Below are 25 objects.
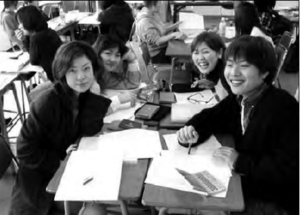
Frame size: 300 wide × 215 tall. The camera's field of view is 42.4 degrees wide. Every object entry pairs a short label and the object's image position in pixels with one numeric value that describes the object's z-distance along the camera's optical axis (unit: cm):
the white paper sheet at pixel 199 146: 186
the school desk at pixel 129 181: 157
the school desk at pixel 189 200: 148
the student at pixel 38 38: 347
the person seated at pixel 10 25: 445
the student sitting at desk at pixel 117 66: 265
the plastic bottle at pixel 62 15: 536
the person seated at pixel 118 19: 475
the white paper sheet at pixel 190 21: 438
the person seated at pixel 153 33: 393
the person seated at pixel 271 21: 428
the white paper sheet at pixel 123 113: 234
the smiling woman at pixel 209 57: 273
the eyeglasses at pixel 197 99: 248
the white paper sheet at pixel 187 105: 219
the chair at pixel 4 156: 193
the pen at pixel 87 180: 160
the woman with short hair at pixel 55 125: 199
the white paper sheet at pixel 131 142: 186
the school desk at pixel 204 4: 554
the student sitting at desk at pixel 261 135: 168
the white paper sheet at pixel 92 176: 153
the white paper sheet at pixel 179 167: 160
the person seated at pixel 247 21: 391
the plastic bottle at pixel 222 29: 413
